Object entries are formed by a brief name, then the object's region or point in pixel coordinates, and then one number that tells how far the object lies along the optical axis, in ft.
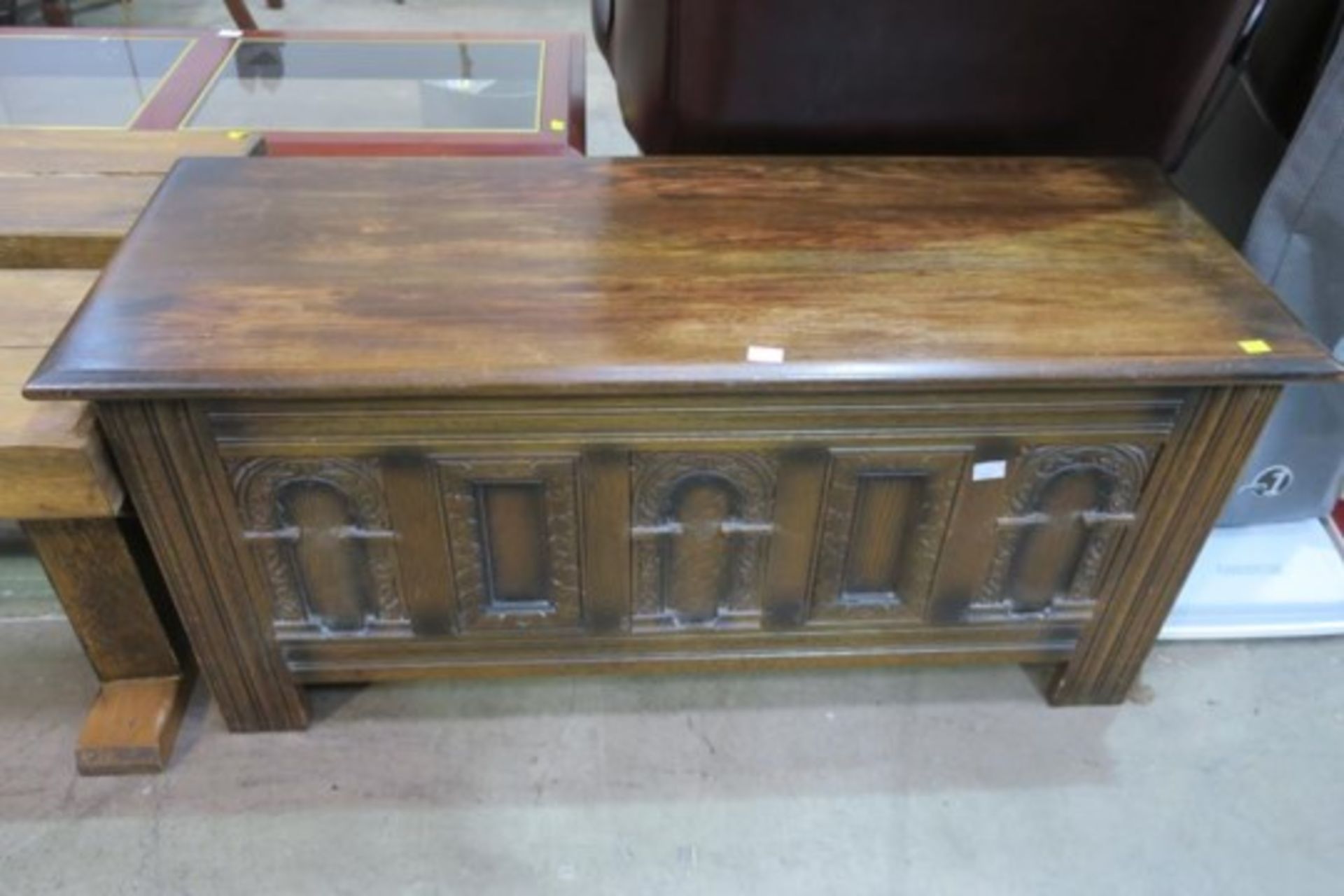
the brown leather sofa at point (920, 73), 3.85
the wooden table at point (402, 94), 5.60
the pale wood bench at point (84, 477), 3.29
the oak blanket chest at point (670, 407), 3.18
